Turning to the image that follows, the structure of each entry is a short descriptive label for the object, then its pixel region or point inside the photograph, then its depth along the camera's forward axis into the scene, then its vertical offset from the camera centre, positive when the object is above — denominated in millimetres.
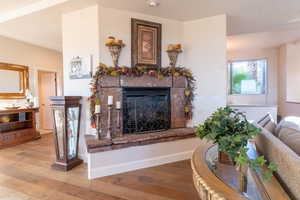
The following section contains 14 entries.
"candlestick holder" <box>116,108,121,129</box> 3130 -419
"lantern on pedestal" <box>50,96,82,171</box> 2936 -588
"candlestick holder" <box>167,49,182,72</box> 3532 +750
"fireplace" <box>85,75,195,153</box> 3021 -341
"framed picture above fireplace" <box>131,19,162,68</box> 3332 +938
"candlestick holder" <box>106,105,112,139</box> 2960 -483
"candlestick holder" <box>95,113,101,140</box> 2899 -492
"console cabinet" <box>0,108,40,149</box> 4305 -843
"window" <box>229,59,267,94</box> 6234 +581
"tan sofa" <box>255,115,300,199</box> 906 -374
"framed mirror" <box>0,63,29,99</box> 4621 +352
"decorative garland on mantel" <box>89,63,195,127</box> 3021 +350
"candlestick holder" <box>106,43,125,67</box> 3021 +733
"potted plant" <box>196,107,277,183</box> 984 -267
